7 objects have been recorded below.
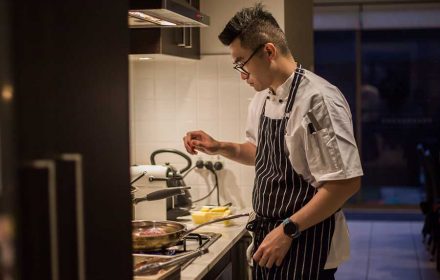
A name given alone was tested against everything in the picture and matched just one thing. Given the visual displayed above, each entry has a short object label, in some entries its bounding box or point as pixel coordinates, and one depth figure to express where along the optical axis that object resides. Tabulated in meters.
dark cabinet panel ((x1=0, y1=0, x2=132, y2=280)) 0.95
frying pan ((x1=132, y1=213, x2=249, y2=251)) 2.42
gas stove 2.09
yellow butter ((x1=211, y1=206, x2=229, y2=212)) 3.25
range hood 2.44
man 2.32
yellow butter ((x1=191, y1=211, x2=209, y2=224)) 3.17
